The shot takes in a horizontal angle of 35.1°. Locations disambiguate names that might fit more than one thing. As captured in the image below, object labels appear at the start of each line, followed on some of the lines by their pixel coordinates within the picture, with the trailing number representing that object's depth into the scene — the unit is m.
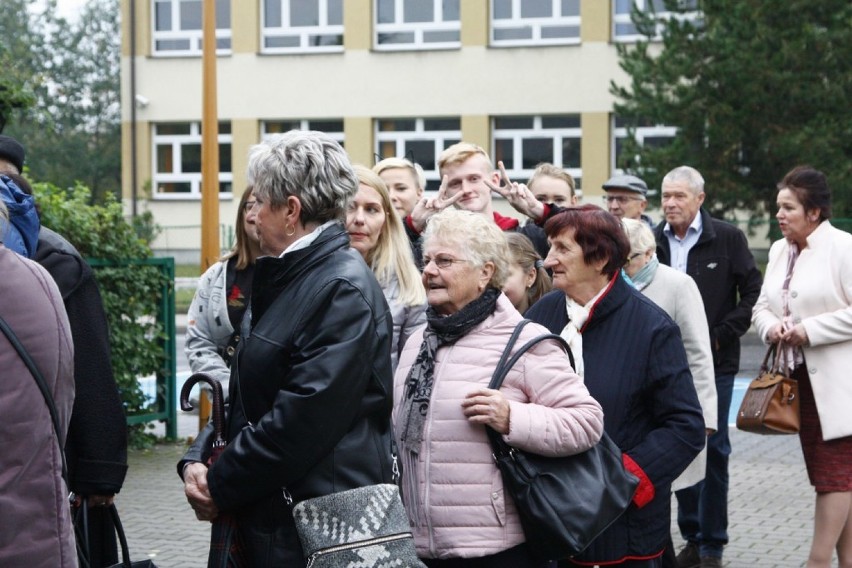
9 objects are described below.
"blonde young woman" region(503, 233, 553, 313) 5.71
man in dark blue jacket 7.89
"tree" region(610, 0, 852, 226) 23.03
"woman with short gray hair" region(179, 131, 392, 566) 3.51
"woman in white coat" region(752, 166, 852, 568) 6.43
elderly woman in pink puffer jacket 3.96
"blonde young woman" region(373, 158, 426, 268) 6.64
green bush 10.32
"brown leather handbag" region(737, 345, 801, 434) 6.50
